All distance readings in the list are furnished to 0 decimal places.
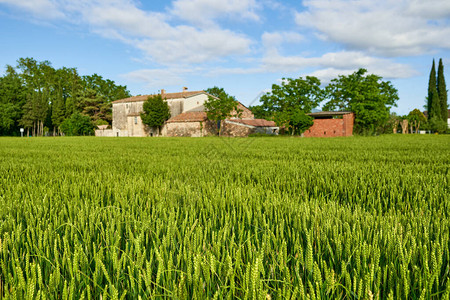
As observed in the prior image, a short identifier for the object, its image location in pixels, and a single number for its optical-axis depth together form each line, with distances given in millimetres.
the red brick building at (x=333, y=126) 37344
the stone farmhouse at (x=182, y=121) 41969
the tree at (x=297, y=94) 39656
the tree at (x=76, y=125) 51531
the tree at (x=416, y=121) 58800
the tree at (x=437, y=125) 52156
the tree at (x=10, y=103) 48594
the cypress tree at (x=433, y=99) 56156
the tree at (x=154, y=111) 45938
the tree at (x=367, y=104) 38131
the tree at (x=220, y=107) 39156
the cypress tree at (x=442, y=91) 58188
